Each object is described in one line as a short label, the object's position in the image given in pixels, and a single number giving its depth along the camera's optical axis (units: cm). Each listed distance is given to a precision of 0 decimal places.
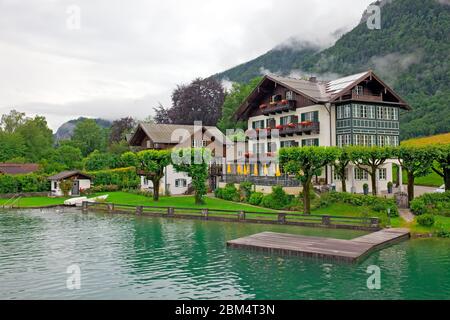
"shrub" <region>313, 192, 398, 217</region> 3806
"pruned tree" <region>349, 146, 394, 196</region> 4206
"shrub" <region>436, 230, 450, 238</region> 3161
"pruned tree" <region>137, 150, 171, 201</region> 5331
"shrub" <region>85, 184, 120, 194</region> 6683
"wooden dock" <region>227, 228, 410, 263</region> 2527
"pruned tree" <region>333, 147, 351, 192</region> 4362
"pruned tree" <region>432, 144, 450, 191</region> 3994
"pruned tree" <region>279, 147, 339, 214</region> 4012
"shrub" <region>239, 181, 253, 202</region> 5243
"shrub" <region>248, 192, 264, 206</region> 4938
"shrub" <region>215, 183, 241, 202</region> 5369
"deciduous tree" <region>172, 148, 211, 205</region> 5078
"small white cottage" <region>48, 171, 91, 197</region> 6444
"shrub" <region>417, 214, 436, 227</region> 3303
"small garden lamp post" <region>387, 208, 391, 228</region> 3453
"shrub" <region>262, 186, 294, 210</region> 4634
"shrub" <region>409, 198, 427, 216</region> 3697
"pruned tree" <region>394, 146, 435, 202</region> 4003
